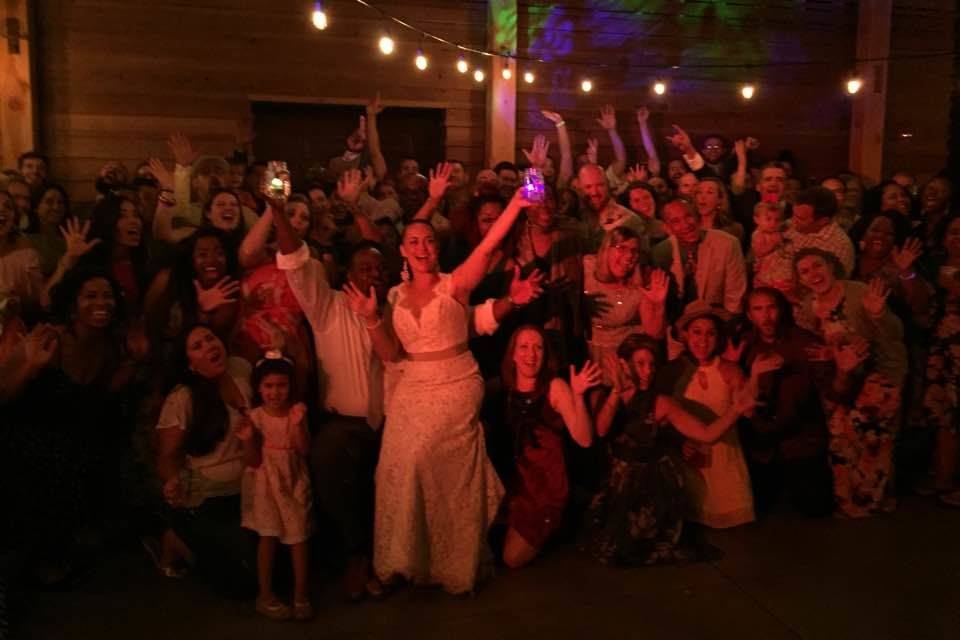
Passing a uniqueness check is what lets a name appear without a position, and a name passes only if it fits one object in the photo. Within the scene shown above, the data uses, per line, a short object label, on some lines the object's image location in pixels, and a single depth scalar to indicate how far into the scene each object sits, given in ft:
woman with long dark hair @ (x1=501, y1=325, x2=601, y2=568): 13.30
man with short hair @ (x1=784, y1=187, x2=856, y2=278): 17.62
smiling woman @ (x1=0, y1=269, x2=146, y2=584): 12.75
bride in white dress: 12.37
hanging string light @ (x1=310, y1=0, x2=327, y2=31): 18.10
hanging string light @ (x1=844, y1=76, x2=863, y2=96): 25.62
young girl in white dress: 12.06
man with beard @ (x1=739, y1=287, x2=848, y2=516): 15.58
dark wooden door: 26.71
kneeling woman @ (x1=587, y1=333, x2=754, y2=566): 13.61
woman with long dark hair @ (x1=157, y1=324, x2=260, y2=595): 12.36
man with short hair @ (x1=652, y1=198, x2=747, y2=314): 17.29
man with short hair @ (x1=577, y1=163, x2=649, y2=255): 17.56
